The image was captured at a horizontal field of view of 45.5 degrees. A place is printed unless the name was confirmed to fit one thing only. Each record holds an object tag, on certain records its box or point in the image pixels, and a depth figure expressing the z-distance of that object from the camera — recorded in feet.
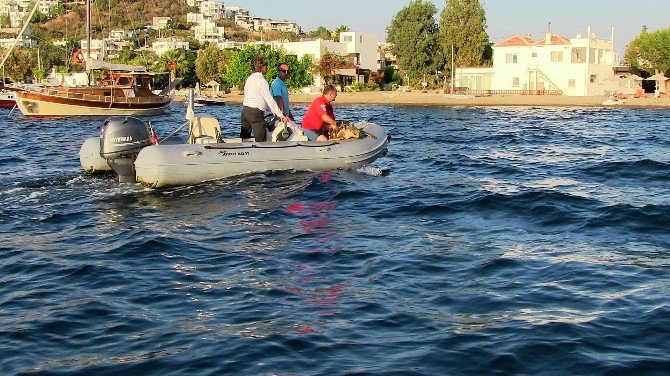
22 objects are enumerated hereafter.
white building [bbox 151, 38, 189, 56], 613.11
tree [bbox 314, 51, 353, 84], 318.65
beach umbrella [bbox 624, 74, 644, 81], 276.49
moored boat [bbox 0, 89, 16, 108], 231.71
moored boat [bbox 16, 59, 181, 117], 155.12
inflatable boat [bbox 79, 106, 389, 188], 45.24
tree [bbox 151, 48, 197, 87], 350.23
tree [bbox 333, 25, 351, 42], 387.96
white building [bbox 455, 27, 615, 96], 254.88
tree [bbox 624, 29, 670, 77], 251.80
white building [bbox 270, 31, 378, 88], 328.49
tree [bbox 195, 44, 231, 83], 346.74
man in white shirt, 47.70
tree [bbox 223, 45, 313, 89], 295.89
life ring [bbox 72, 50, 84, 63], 183.52
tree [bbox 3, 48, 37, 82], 341.62
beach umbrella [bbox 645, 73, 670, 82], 253.03
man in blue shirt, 51.03
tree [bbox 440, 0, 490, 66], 293.64
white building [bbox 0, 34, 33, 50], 570.05
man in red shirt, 52.94
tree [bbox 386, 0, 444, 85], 305.73
